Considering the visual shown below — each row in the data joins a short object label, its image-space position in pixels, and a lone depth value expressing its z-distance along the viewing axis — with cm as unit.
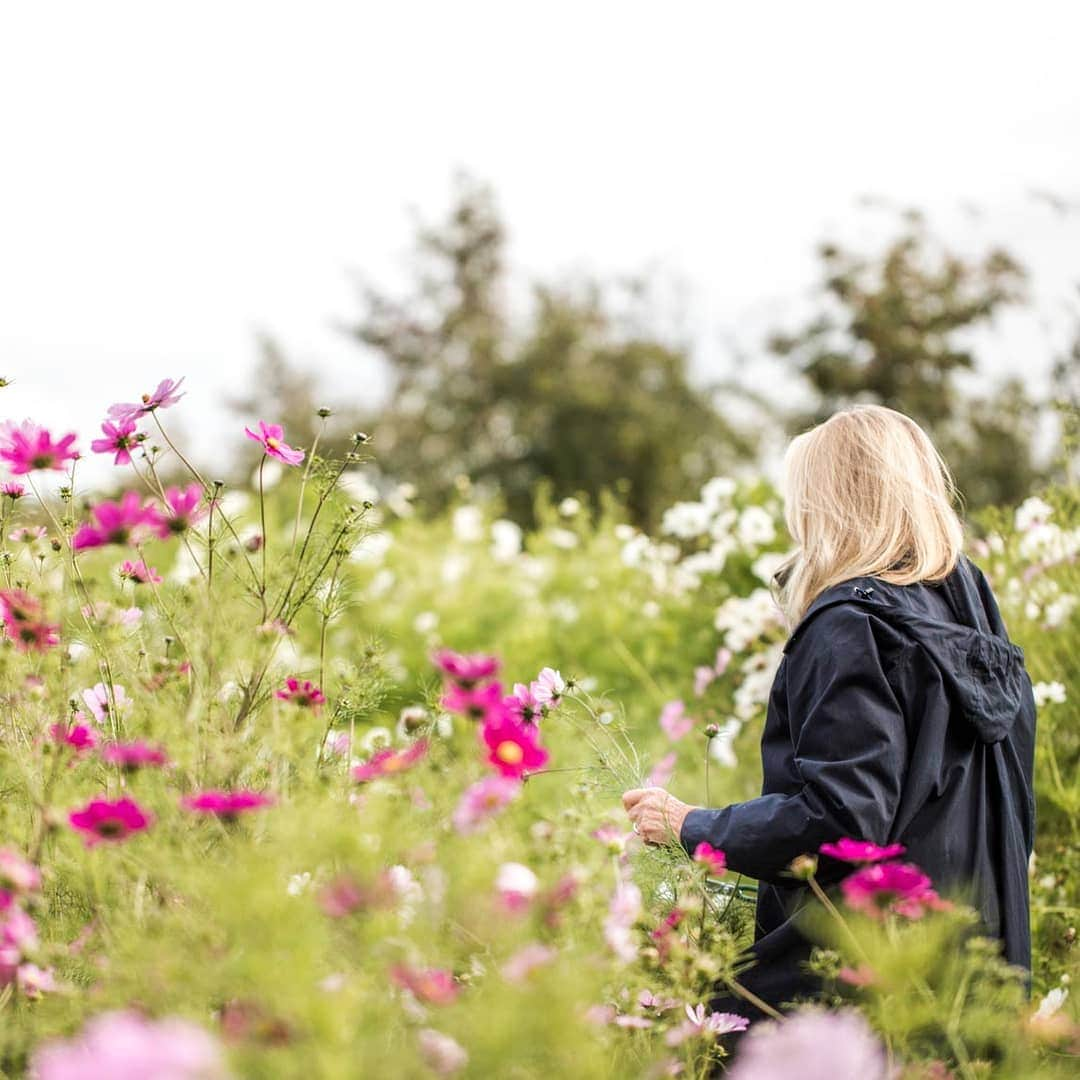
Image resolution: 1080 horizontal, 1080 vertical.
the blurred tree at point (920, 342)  2027
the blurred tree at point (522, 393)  2167
